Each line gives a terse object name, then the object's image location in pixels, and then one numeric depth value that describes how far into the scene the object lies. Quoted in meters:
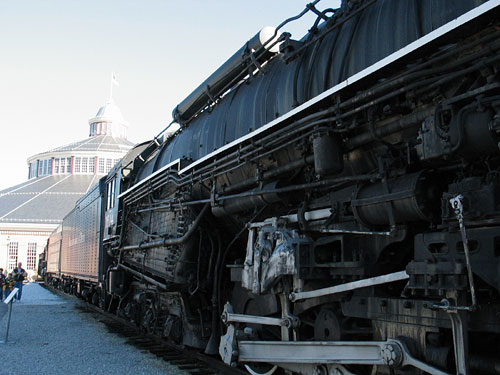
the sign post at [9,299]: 9.05
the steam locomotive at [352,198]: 2.95
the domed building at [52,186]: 56.00
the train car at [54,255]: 24.36
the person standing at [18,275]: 17.14
